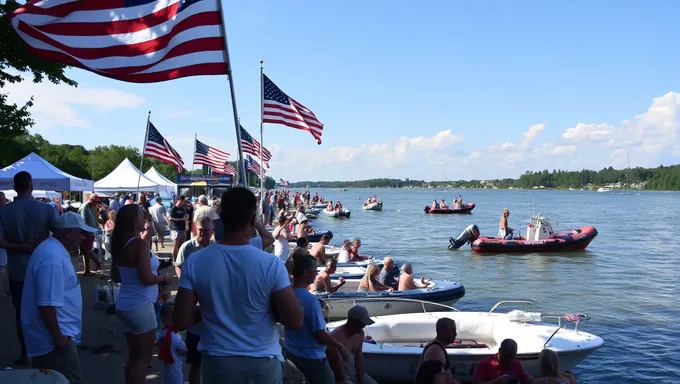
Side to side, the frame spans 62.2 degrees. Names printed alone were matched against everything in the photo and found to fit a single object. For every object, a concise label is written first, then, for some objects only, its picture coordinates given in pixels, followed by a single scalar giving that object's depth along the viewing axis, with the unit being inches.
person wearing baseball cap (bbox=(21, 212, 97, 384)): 143.6
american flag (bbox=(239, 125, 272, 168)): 945.5
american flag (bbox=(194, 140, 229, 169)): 1116.5
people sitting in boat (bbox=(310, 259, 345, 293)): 435.8
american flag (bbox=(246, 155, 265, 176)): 1239.5
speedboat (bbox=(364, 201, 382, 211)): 3031.5
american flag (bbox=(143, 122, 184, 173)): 771.4
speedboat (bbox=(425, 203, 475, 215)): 2600.6
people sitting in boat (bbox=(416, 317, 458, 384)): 206.1
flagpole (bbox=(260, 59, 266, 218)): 473.7
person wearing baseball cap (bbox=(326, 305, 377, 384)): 192.7
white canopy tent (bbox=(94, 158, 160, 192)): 881.5
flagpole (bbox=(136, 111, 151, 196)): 756.0
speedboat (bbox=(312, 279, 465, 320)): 436.8
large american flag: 201.9
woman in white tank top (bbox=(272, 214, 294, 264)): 466.3
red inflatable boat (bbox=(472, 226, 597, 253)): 1062.4
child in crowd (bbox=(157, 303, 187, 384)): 198.2
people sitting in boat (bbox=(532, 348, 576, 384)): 238.9
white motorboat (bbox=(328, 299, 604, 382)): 326.6
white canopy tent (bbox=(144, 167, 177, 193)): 1064.2
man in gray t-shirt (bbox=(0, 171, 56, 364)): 219.6
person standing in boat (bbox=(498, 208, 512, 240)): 1099.9
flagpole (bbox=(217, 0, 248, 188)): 182.5
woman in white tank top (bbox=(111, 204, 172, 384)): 177.0
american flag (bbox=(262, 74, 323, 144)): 508.8
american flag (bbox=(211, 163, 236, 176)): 1158.1
